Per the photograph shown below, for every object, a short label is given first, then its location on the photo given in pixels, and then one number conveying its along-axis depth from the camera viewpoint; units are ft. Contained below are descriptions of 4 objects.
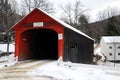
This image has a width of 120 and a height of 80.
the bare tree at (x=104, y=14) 144.28
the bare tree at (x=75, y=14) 103.43
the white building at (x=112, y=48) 82.91
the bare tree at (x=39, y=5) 78.19
